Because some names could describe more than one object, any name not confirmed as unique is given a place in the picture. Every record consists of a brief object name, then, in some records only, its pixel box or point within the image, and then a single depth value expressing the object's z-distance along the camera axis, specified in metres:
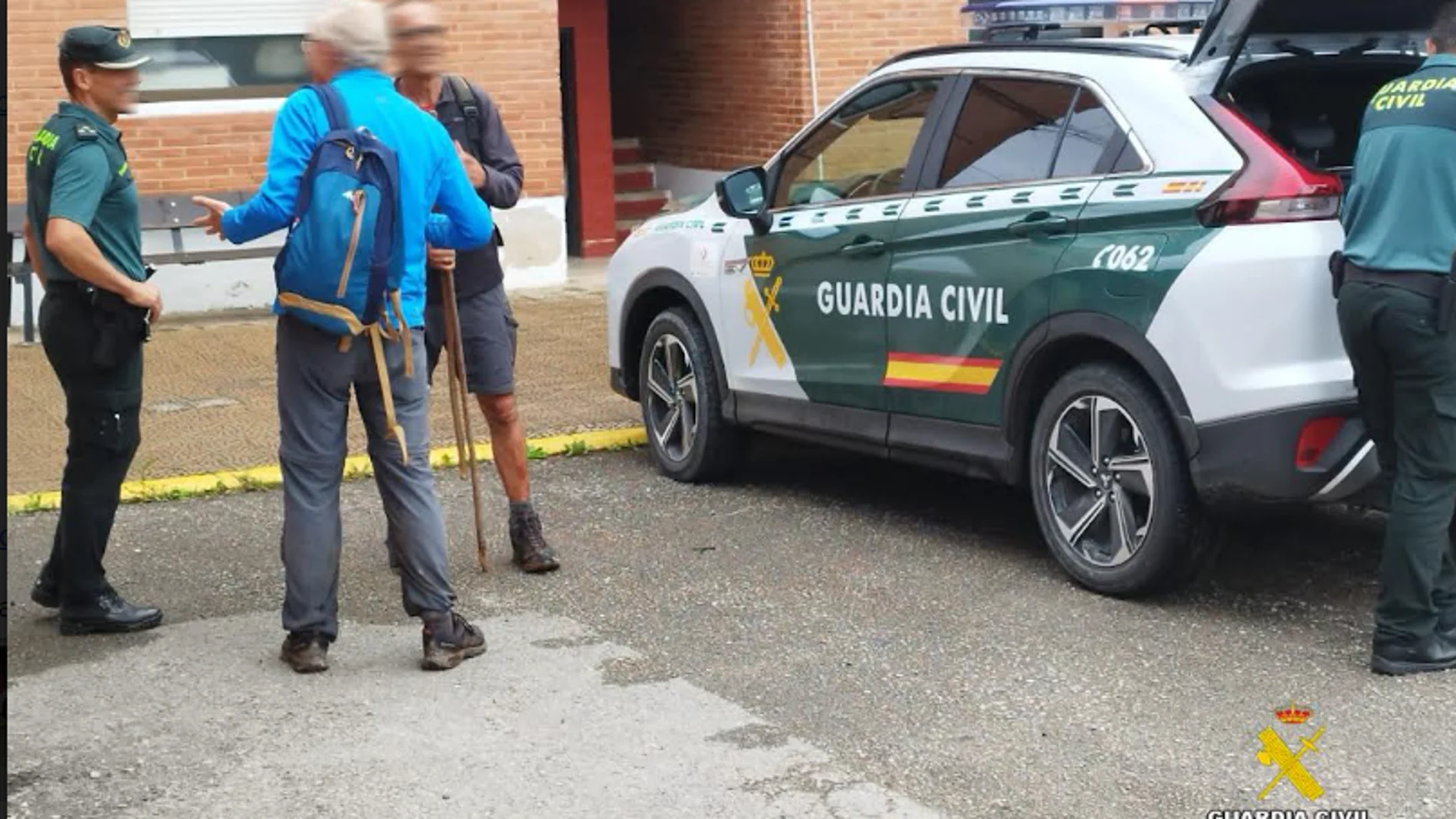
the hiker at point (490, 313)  6.99
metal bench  13.02
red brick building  13.30
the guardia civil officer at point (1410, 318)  5.73
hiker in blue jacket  5.80
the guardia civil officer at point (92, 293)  6.05
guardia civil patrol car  6.04
